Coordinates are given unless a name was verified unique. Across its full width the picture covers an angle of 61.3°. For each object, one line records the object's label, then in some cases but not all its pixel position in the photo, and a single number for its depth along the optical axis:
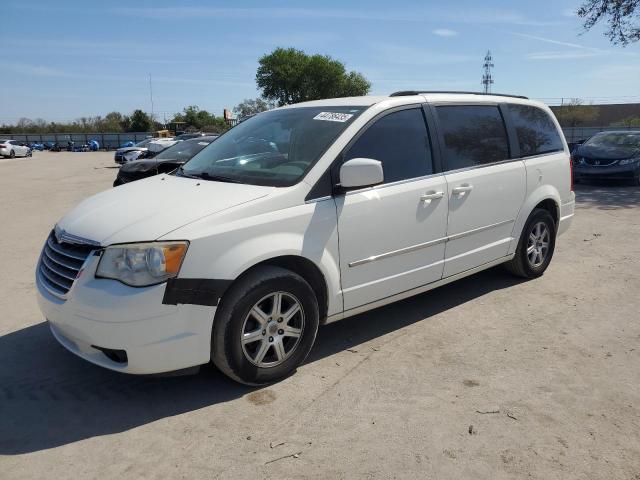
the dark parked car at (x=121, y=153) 25.94
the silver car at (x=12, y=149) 39.16
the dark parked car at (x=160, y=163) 10.25
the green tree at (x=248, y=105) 79.91
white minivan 3.05
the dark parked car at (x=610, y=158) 13.18
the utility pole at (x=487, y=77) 83.38
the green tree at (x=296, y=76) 67.38
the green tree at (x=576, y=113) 58.25
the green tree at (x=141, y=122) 75.12
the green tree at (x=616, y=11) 22.12
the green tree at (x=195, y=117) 81.53
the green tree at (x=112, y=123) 79.70
